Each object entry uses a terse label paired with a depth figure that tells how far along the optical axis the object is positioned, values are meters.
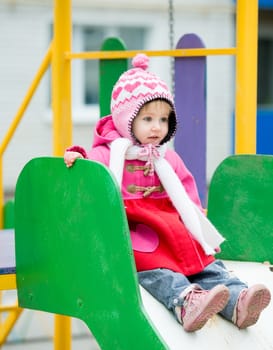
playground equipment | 3.75
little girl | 4.33
